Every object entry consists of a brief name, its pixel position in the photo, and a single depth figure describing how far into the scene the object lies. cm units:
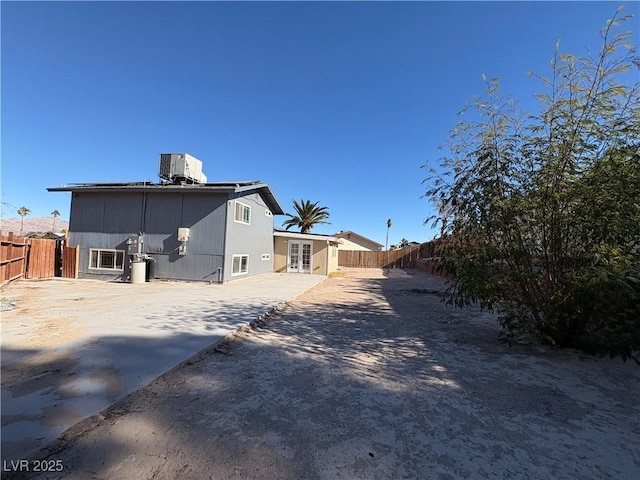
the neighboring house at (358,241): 4634
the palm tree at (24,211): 4972
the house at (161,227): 1344
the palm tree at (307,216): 3241
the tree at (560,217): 411
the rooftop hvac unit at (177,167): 1455
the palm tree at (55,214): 5773
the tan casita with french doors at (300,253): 2088
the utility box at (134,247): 1360
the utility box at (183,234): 1323
